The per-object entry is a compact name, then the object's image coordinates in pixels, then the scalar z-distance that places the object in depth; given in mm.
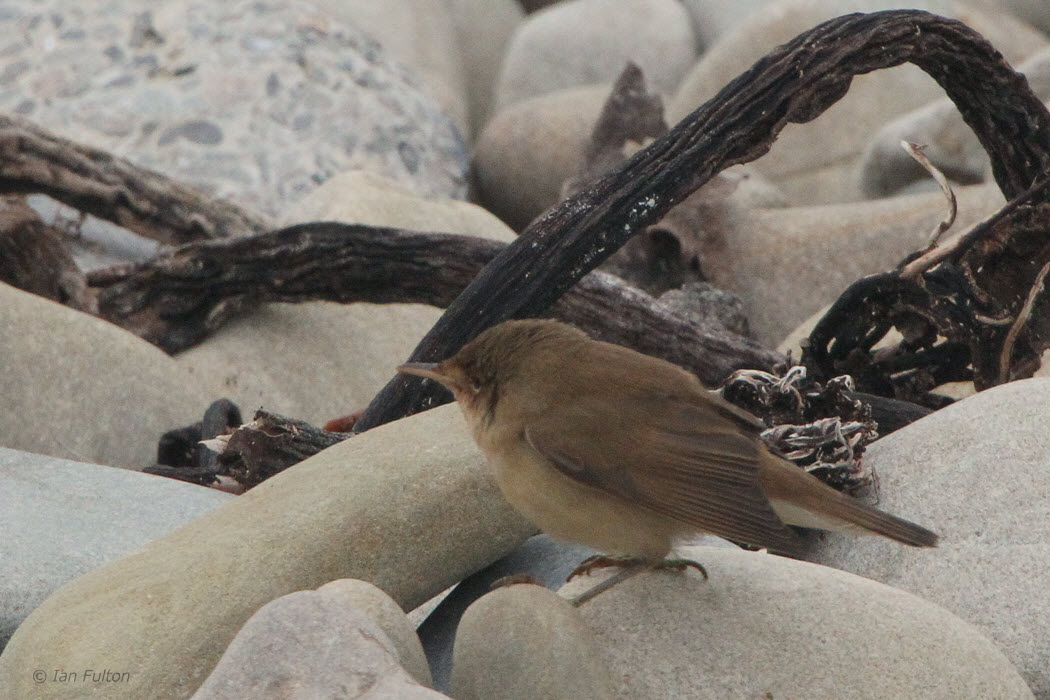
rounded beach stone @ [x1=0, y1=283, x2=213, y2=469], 8219
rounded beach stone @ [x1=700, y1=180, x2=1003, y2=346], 11758
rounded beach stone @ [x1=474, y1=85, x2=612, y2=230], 16250
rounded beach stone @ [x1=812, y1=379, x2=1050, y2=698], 5887
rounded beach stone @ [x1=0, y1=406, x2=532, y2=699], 5266
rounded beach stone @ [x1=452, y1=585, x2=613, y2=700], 4871
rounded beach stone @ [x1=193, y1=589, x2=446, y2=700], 4301
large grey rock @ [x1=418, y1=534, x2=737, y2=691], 6453
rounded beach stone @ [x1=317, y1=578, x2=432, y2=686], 4930
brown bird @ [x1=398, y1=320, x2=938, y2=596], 5512
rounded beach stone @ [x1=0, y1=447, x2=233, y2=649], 6074
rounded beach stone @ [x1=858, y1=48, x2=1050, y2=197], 13961
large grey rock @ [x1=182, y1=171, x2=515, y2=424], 9516
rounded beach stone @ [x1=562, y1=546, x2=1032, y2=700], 5121
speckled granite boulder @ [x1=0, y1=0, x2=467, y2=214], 13805
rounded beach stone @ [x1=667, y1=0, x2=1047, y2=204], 16266
